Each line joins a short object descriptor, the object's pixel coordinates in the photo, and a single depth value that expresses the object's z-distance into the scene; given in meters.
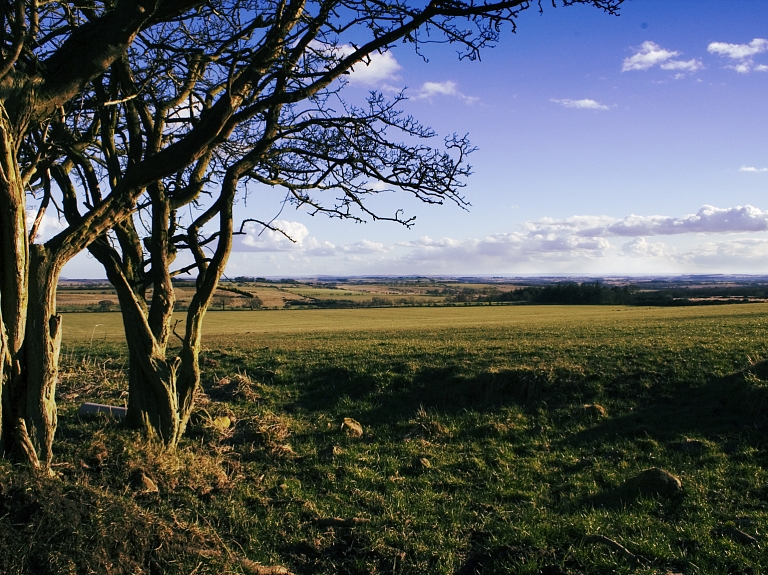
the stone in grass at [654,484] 6.66
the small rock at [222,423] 8.88
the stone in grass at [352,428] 9.45
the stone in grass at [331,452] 8.31
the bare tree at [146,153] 5.72
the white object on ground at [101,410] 8.55
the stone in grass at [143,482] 6.21
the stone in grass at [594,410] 9.97
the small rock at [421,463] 7.88
